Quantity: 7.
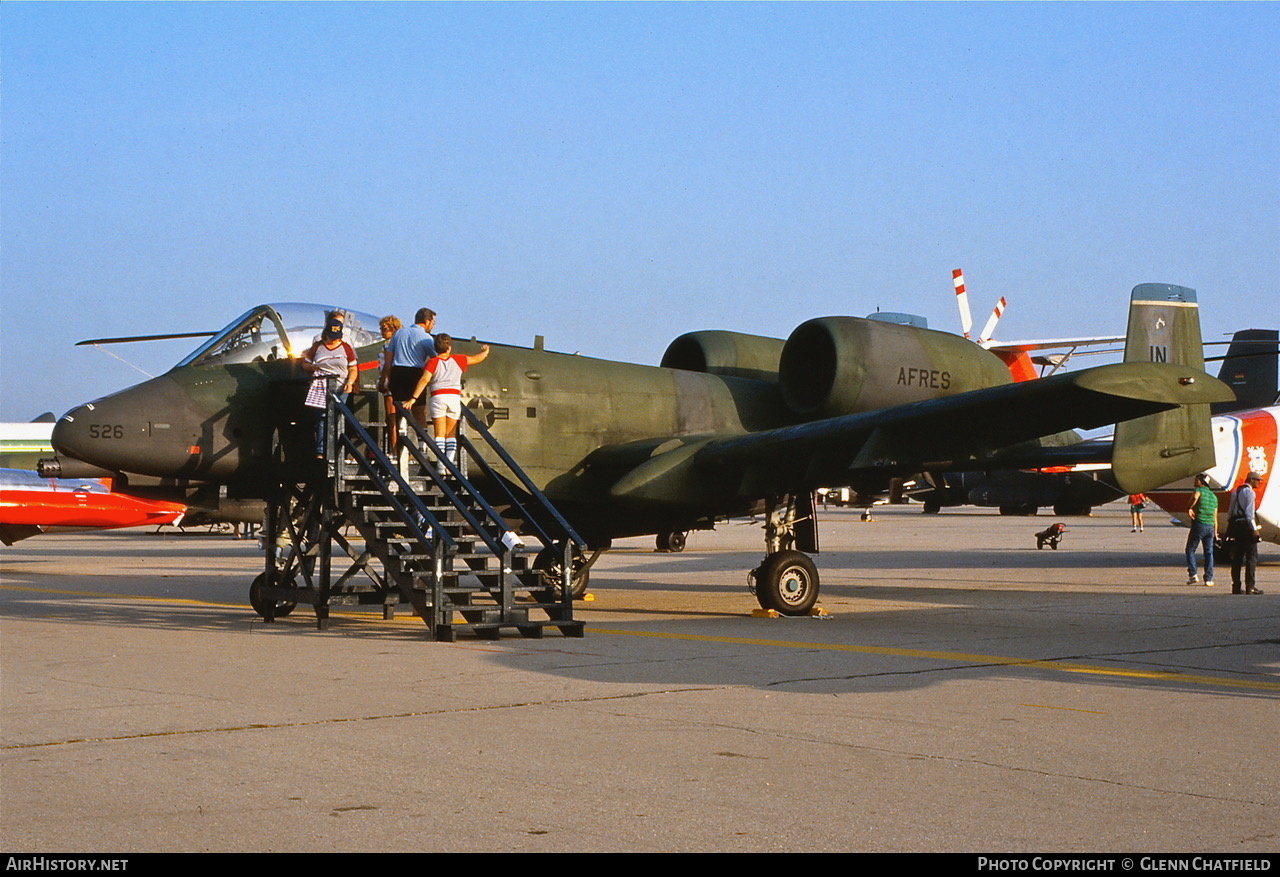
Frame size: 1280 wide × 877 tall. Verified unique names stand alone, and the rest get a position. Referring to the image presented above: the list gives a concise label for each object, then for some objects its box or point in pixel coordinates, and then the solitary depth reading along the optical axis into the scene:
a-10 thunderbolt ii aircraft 13.36
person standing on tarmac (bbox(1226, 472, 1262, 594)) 18.30
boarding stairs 12.52
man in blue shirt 13.85
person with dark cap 13.64
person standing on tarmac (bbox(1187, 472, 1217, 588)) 19.81
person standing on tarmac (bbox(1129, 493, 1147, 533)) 45.41
